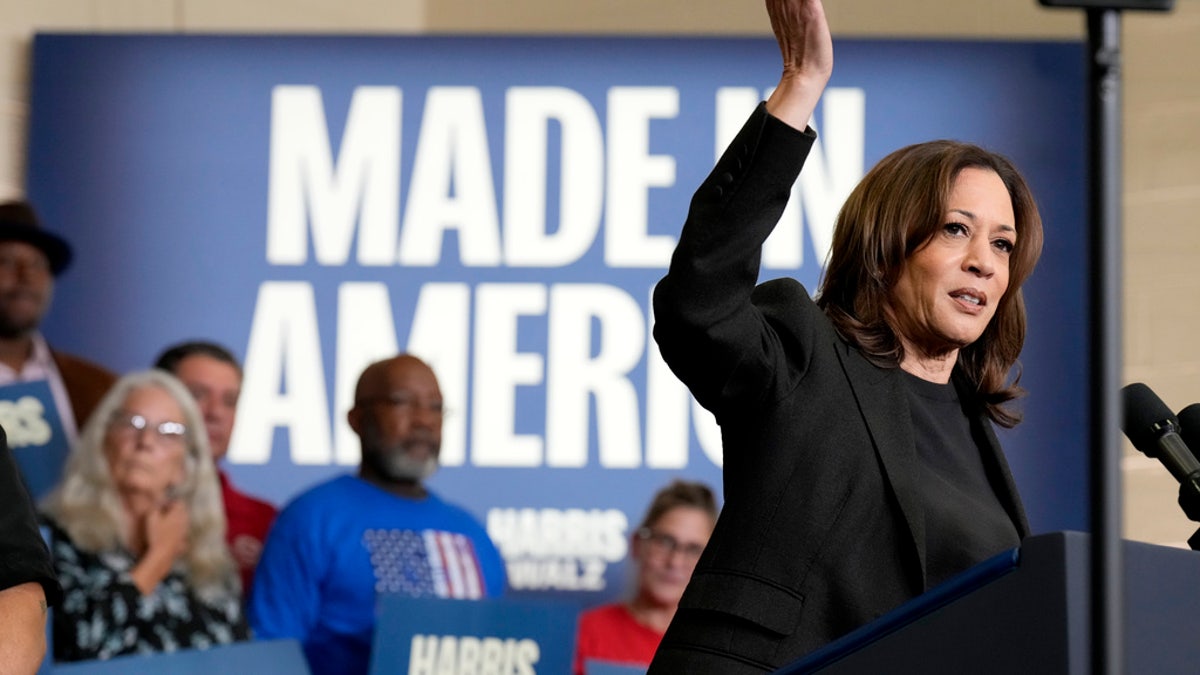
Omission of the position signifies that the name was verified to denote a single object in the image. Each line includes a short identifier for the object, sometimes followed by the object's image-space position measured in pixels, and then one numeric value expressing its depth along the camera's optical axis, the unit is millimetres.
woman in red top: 8435
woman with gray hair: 7470
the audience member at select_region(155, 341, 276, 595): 9314
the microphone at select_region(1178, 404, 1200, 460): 5370
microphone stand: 5229
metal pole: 4587
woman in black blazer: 5119
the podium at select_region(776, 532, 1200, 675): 4722
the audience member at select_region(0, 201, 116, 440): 9426
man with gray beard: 8353
